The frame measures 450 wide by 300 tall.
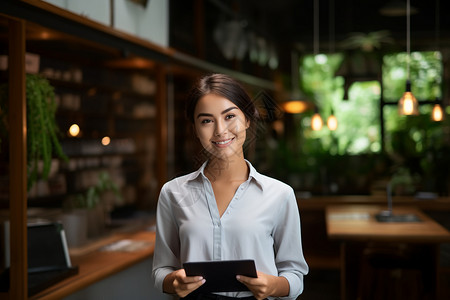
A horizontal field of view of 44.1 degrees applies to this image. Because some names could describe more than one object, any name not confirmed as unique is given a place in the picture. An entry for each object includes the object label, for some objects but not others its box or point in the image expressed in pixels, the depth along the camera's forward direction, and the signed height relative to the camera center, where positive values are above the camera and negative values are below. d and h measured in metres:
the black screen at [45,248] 3.21 -0.60
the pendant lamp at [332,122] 5.88 +0.23
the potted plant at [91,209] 3.98 -0.49
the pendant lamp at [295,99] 6.20 +0.51
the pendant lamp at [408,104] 4.40 +0.31
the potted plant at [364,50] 6.54 +1.12
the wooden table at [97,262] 3.18 -0.80
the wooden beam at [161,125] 5.34 +0.19
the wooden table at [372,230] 4.21 -0.70
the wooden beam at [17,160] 2.99 -0.08
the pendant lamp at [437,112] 5.41 +0.30
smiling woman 1.58 -0.20
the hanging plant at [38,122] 3.19 +0.14
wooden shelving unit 3.00 +0.56
